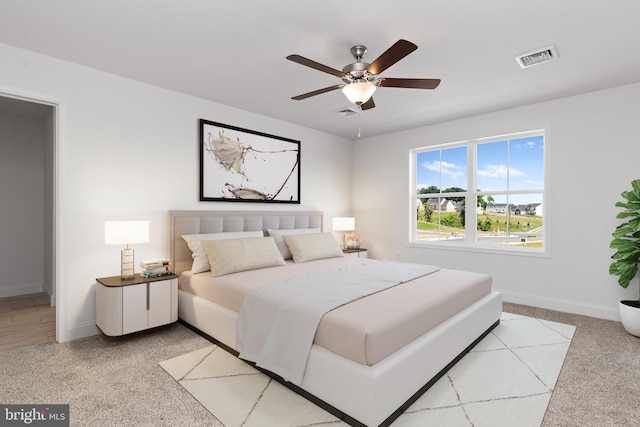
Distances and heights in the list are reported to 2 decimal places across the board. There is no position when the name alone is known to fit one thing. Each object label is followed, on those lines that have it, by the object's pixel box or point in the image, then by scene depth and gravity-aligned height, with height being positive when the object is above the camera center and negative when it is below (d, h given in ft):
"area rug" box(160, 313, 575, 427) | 6.35 -4.06
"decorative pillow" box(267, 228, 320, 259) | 13.87 -1.28
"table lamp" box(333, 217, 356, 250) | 17.58 -0.77
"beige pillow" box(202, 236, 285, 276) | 10.59 -1.56
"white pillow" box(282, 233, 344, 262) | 13.25 -1.56
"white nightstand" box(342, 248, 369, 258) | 17.08 -2.27
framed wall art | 13.11 +1.94
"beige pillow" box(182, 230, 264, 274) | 11.21 -1.31
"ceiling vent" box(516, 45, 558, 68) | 8.81 +4.35
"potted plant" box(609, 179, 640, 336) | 10.36 -1.38
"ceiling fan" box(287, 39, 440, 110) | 7.45 +3.20
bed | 6.05 -2.80
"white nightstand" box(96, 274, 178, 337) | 9.43 -2.87
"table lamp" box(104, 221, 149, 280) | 9.54 -0.81
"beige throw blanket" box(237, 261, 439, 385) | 6.92 -2.42
